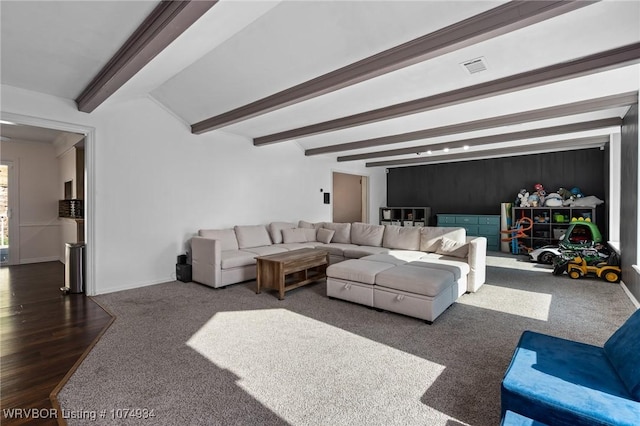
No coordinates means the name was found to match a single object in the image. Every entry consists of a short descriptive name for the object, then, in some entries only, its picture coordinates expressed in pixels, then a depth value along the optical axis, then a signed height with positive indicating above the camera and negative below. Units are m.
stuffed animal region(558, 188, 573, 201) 7.13 +0.35
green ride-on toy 4.79 -0.81
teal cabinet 8.02 -0.40
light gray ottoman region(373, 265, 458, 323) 3.12 -0.85
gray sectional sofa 3.30 -0.68
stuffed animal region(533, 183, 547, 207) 7.41 +0.39
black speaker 4.81 -0.94
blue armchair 1.33 -0.84
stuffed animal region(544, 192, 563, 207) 7.05 +0.21
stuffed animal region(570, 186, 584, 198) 7.01 +0.39
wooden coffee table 4.06 -0.78
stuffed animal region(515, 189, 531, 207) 7.53 +0.26
